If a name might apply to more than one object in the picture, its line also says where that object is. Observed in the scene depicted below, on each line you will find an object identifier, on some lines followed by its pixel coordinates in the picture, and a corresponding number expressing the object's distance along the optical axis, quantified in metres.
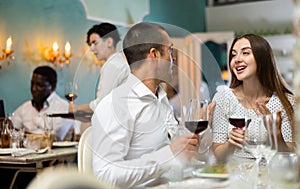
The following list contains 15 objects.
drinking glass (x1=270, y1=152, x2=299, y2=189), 1.17
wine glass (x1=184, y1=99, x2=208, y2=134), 1.62
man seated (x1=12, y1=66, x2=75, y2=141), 5.05
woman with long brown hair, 2.22
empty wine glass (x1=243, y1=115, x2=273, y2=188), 1.37
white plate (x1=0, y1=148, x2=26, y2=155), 3.47
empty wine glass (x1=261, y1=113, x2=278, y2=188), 1.34
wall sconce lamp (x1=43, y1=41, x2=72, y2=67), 6.04
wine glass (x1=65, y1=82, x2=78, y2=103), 1.84
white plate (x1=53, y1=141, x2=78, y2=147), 3.81
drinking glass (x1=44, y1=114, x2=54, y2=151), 3.53
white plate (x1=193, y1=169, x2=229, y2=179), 1.66
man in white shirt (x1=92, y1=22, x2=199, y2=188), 1.75
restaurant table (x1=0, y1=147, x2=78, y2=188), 3.27
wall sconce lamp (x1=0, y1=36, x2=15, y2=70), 5.49
